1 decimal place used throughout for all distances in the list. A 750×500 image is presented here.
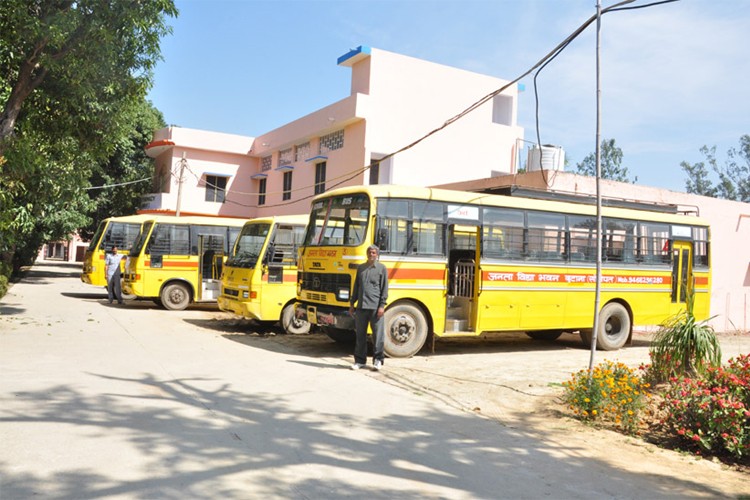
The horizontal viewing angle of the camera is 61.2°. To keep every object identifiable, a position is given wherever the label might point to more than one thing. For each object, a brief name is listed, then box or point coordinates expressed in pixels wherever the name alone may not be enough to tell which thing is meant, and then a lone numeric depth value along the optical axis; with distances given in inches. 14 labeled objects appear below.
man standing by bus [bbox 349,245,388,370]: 356.5
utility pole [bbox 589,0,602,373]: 290.4
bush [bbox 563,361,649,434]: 263.3
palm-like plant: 312.5
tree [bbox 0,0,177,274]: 433.1
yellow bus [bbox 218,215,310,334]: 497.0
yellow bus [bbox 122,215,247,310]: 676.1
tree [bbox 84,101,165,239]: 1357.0
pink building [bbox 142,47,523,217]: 956.6
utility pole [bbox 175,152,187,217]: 1130.7
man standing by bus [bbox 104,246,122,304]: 717.9
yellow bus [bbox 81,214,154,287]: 803.4
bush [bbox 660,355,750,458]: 227.5
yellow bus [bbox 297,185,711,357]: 406.0
